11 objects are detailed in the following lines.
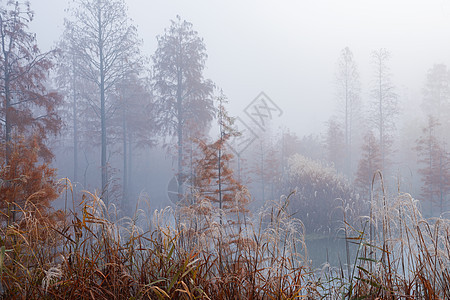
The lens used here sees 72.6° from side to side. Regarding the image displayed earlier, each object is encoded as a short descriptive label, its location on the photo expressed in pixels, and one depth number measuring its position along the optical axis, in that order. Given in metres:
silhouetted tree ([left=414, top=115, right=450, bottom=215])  18.66
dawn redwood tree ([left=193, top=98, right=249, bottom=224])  9.40
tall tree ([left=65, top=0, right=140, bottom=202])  17.58
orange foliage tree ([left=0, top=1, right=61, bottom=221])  11.16
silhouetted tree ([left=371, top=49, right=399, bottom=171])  29.16
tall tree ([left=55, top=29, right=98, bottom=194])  25.62
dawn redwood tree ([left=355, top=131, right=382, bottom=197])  19.47
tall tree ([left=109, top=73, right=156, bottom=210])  24.22
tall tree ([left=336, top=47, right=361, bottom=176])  33.91
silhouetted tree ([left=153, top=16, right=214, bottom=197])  21.33
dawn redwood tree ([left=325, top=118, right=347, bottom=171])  29.69
